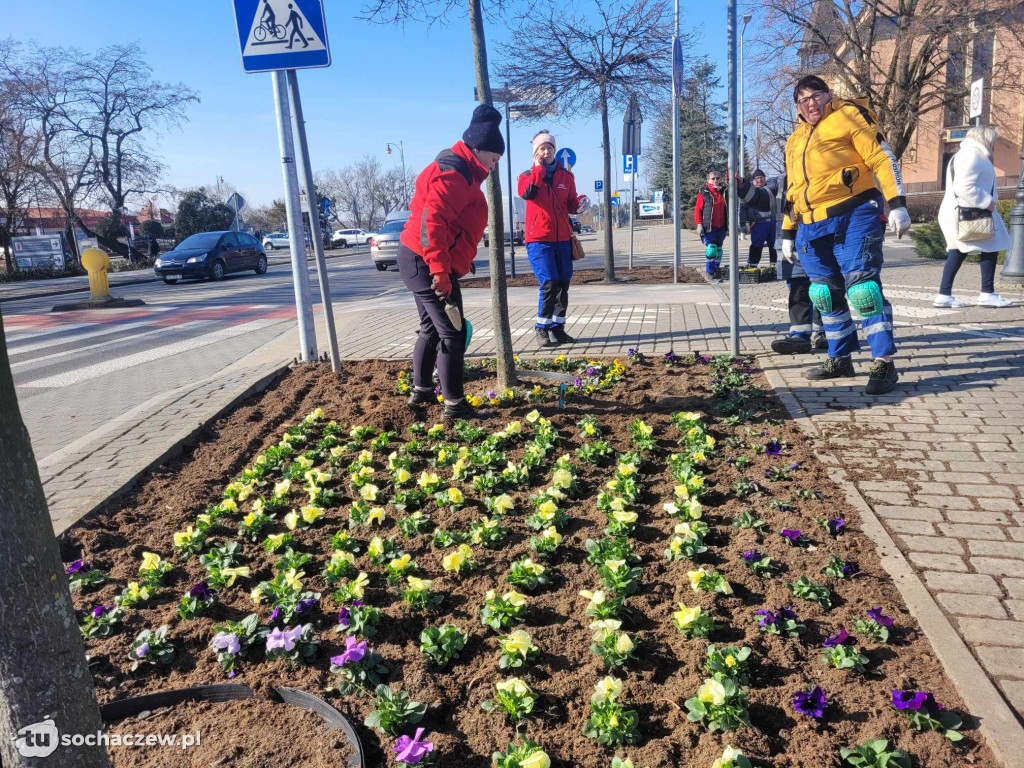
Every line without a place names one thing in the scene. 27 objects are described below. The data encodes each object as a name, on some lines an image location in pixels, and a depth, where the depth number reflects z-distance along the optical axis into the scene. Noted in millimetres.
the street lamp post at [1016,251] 10188
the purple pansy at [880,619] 2395
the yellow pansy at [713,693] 2027
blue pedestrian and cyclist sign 5984
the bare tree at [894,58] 25547
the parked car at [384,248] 23938
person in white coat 8523
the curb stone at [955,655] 1923
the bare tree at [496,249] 5098
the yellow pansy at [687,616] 2396
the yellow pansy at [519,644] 2312
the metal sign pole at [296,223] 7016
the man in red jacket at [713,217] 13875
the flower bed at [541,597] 2061
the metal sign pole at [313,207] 6160
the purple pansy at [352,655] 2344
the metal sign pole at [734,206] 5477
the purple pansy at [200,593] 2861
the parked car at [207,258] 23703
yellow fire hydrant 16058
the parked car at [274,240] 62250
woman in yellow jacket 5191
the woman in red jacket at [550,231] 7438
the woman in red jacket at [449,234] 4645
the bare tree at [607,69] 13992
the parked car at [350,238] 62931
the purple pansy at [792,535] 2996
